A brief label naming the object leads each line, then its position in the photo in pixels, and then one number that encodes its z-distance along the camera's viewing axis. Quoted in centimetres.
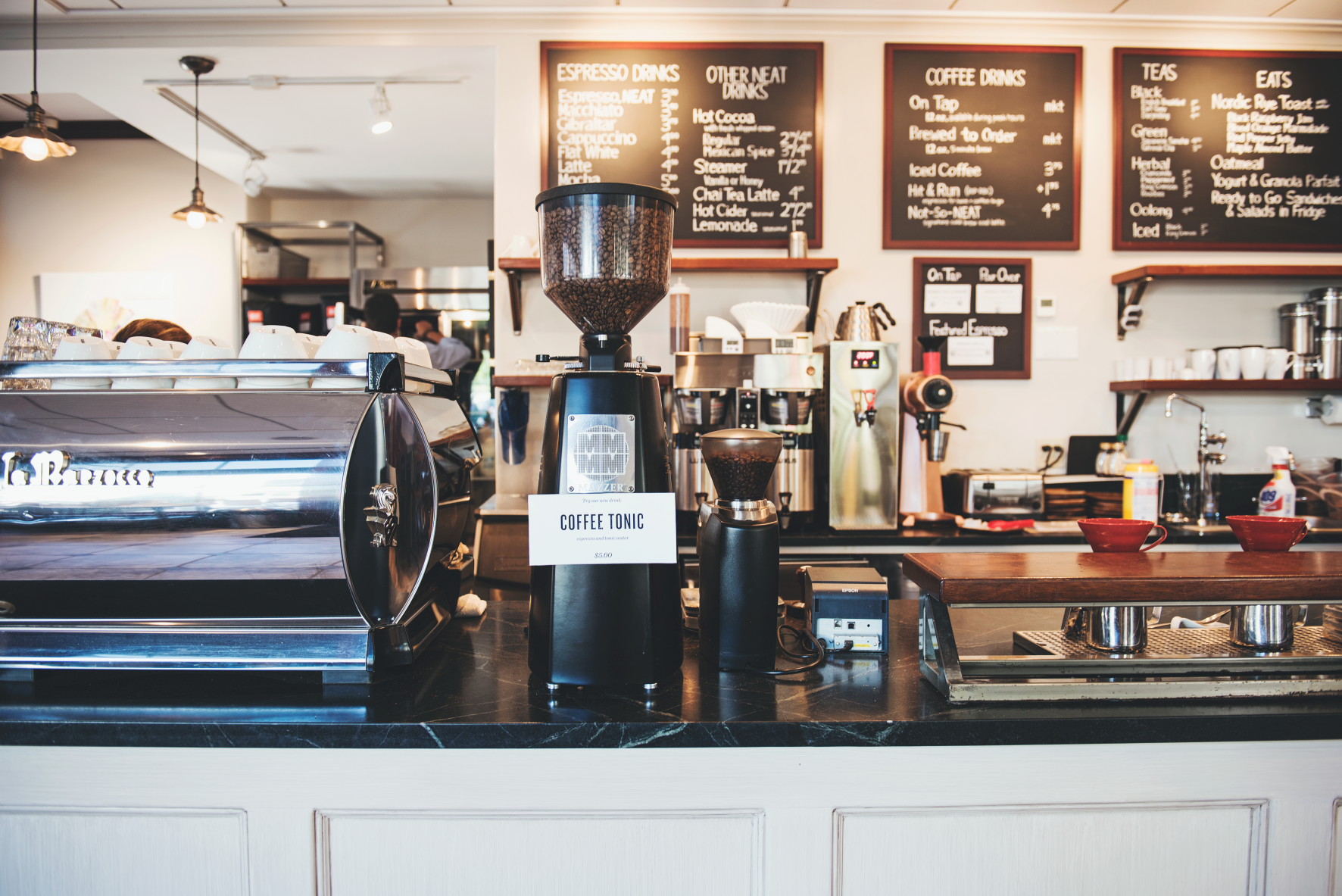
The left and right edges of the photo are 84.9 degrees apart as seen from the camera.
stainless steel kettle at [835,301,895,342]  267
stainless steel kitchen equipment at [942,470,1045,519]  266
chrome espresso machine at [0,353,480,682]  99
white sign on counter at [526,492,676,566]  99
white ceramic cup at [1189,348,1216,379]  289
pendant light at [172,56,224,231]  417
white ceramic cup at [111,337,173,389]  109
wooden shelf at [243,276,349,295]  517
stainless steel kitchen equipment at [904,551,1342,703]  97
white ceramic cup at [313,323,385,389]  108
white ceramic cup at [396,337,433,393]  127
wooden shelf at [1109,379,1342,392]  286
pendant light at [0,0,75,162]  274
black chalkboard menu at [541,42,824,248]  292
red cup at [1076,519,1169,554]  114
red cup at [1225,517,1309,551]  112
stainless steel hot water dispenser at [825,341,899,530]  259
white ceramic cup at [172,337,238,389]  109
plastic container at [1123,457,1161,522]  259
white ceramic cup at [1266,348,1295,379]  287
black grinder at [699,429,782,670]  104
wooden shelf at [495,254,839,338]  275
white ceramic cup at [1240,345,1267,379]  286
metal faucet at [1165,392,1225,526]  287
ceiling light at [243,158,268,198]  463
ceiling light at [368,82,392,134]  315
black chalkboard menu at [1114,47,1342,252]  299
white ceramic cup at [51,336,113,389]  110
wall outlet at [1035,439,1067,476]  304
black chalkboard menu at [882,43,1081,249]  297
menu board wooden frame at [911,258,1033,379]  298
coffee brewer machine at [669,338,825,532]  252
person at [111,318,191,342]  236
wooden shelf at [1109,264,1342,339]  281
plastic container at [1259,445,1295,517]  267
